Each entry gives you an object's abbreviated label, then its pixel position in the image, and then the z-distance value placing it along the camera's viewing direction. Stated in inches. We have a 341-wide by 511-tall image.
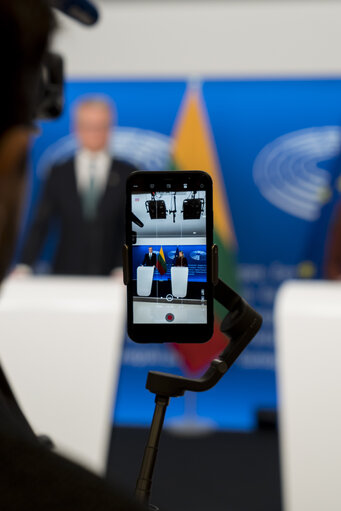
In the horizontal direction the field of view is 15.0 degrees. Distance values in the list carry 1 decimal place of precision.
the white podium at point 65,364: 91.1
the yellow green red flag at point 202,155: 232.5
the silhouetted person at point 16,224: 30.9
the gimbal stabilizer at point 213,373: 42.1
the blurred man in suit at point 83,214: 202.3
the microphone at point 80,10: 42.6
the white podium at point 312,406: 86.0
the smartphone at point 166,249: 41.1
